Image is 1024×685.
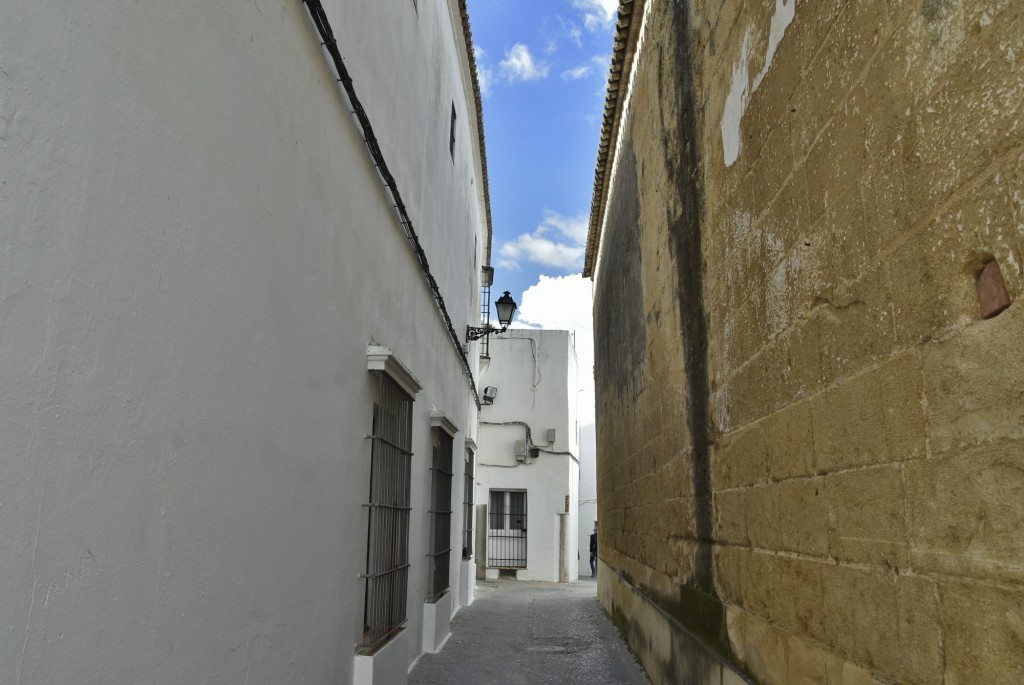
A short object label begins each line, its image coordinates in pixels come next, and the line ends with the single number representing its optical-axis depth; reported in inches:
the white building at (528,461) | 664.4
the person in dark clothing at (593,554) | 822.5
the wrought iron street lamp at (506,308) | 420.8
